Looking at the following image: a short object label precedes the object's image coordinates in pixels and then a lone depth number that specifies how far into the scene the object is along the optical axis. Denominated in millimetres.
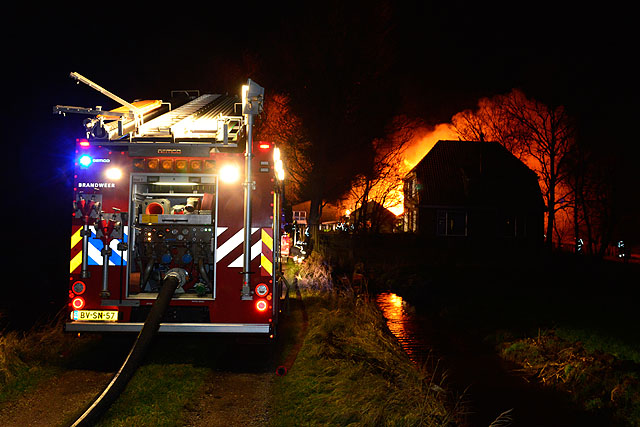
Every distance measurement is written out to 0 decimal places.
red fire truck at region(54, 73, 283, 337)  6934
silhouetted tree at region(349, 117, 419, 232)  26875
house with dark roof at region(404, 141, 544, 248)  35500
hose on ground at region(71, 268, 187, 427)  5066
